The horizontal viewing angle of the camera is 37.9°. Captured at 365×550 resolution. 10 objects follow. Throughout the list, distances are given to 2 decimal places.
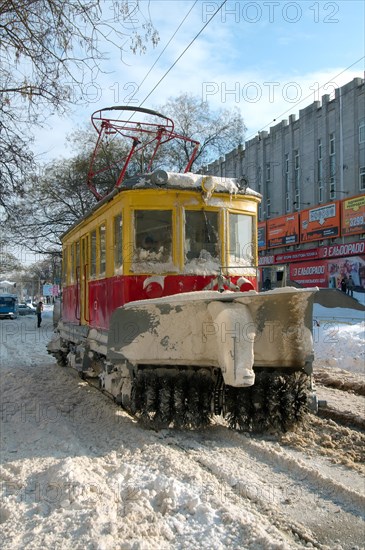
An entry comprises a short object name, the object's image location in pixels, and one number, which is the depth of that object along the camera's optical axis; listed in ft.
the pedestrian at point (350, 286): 103.52
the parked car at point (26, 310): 165.17
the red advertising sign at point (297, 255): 117.50
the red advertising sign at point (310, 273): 112.83
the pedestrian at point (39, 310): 92.48
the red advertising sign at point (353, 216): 104.63
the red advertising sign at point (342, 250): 102.89
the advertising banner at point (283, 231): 126.72
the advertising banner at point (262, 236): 139.23
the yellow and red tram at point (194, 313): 17.95
